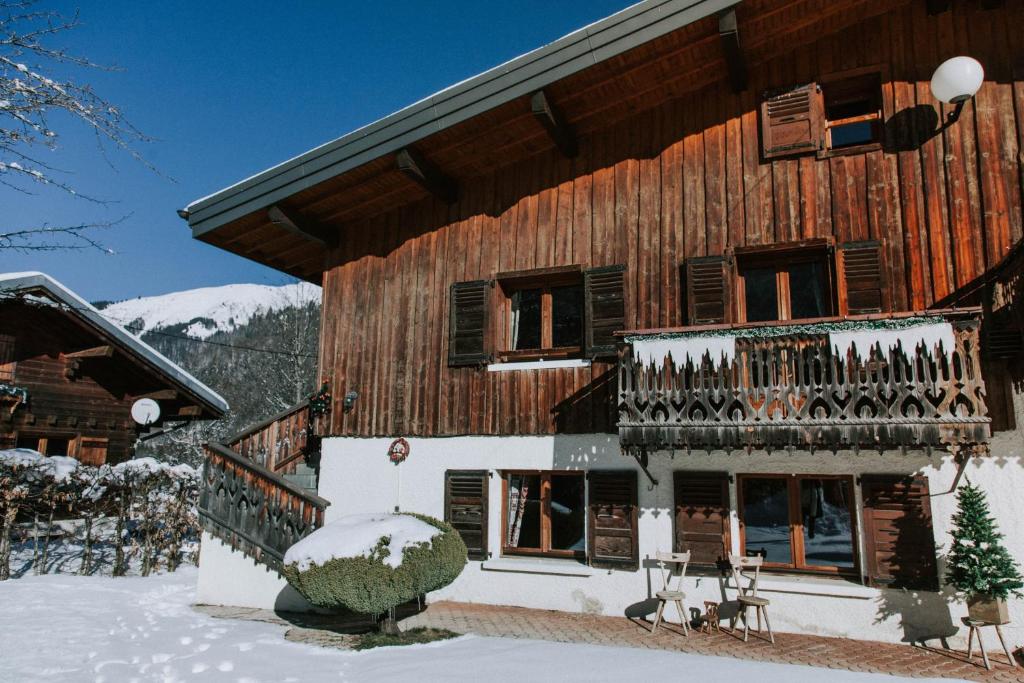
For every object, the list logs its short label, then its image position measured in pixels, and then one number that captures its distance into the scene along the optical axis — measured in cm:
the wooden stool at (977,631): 675
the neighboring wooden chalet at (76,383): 1520
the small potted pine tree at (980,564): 686
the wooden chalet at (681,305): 761
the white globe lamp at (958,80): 788
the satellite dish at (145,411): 1741
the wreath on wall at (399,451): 1037
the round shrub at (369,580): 749
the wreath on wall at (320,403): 1105
